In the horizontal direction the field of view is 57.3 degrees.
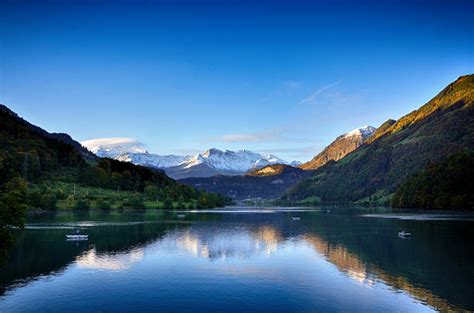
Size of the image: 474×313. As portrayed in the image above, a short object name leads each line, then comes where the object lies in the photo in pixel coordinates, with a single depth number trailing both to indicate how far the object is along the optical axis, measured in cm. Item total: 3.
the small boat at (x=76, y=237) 9950
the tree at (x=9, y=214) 5522
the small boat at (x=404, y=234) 10736
